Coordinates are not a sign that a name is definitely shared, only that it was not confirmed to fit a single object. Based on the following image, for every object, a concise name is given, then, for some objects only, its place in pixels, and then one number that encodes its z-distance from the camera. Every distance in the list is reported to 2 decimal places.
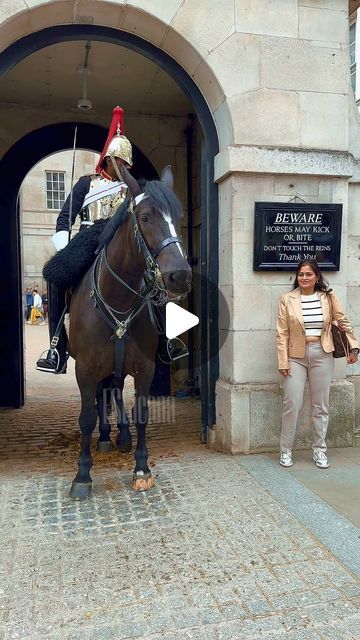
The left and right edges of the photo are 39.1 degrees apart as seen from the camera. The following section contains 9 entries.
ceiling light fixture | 6.50
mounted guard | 4.36
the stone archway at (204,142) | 4.77
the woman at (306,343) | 4.55
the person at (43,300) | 26.44
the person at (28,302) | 25.00
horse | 3.37
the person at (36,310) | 24.06
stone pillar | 4.87
